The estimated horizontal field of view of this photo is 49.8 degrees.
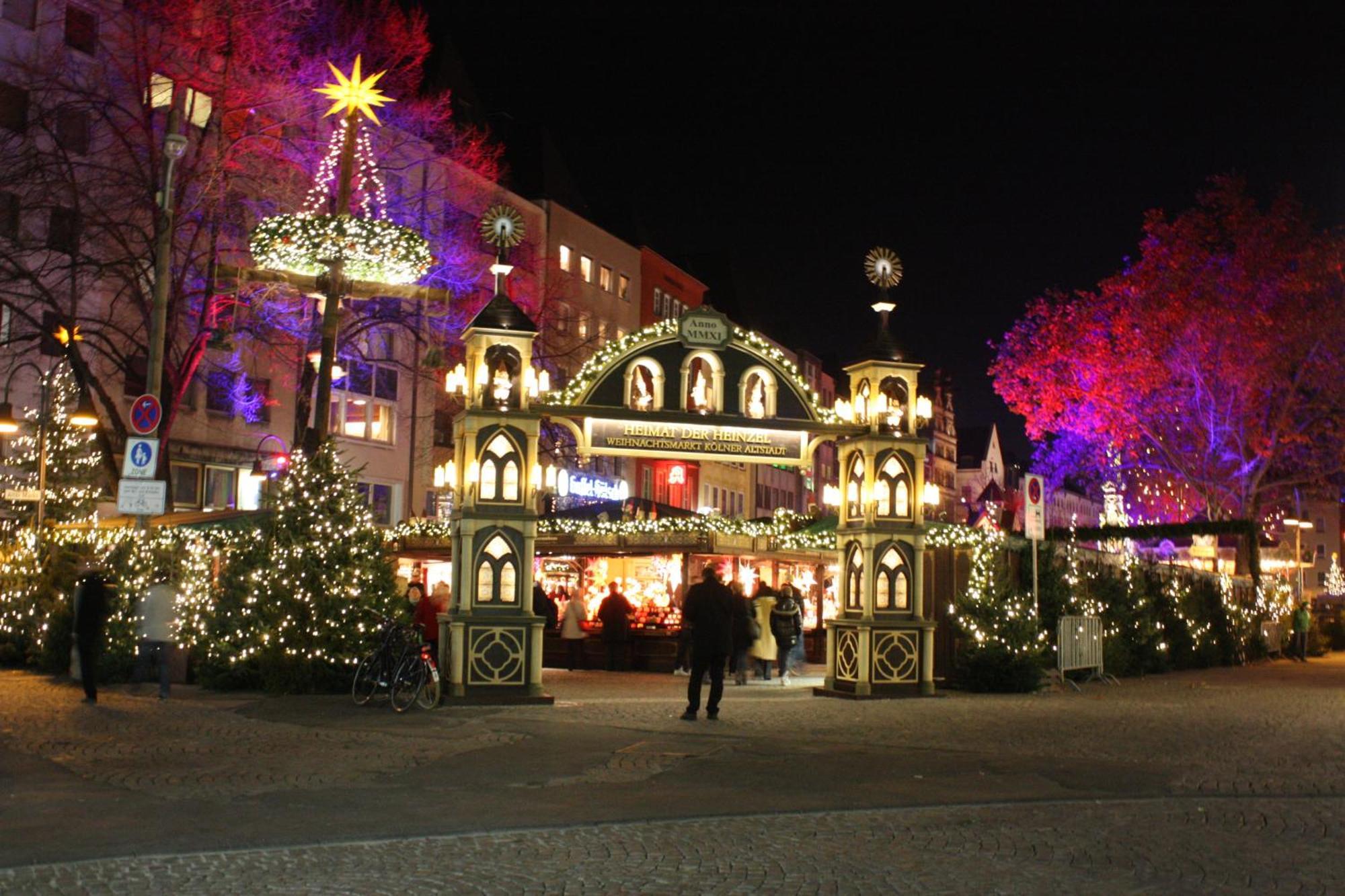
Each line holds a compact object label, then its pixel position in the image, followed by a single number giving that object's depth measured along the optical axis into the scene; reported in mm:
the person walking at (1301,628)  36469
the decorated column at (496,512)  18188
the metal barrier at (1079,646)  22719
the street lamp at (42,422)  21781
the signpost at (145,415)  16719
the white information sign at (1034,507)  20609
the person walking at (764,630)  24234
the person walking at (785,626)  23672
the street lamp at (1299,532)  47328
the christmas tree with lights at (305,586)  18875
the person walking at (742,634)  22938
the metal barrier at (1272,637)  36625
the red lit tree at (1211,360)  35531
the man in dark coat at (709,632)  16297
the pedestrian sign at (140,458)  16312
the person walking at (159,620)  17781
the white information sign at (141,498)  15977
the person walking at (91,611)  17625
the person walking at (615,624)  26750
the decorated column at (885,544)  20172
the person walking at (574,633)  27328
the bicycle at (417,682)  16969
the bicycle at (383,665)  17250
